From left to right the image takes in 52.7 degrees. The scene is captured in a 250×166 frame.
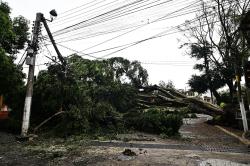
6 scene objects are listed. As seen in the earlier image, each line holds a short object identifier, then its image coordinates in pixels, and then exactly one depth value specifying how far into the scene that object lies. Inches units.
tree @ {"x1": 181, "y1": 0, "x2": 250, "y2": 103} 582.5
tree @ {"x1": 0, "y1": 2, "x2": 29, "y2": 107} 486.3
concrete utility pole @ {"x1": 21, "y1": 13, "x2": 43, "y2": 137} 462.5
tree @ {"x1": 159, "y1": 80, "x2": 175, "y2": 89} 1777.8
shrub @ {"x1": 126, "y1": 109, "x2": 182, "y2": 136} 518.0
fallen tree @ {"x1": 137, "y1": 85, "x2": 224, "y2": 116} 712.4
